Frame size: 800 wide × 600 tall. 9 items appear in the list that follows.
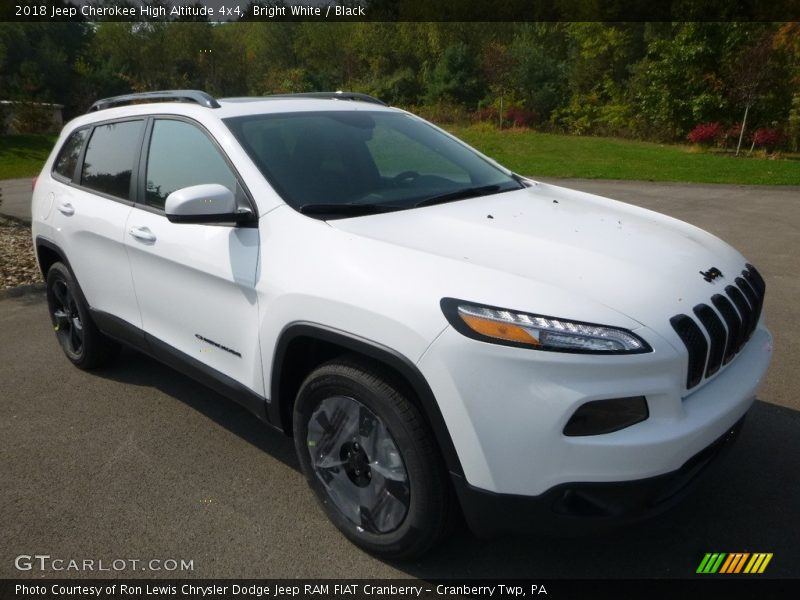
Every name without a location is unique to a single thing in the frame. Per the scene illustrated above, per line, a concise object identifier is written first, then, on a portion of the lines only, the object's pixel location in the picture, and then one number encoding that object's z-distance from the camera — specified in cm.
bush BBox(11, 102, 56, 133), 2714
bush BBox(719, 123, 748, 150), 2584
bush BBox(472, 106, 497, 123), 3975
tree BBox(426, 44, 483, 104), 4316
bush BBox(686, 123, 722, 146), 2609
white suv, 217
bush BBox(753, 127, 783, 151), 2397
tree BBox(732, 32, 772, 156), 2302
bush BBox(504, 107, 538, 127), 3859
